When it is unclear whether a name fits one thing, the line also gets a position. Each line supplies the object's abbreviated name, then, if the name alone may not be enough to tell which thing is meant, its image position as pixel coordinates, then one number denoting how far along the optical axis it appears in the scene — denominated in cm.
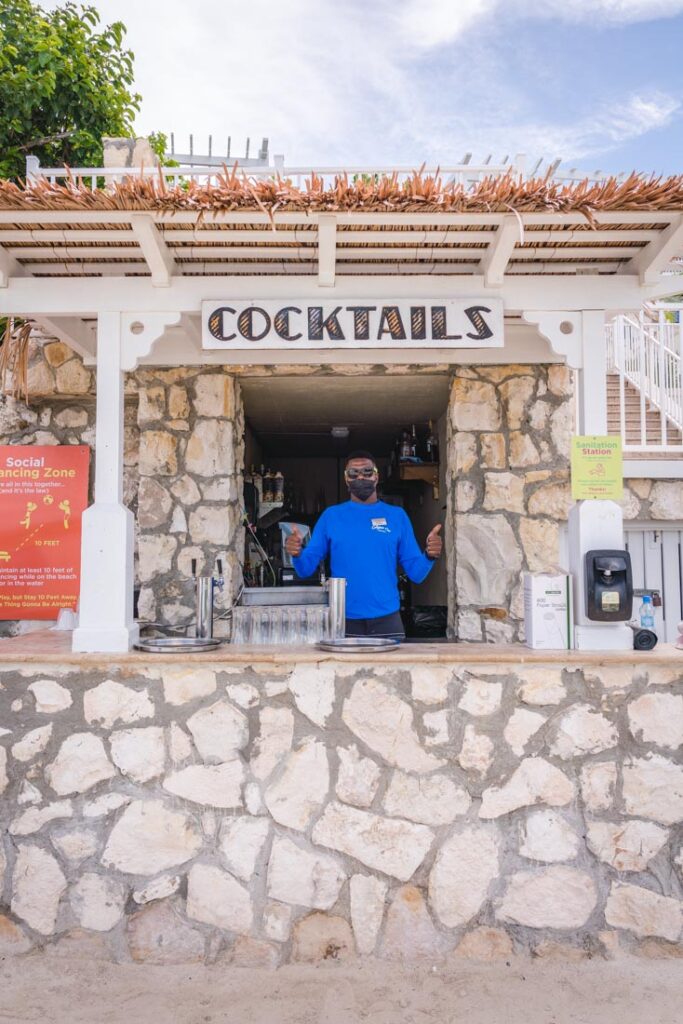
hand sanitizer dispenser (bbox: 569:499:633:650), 339
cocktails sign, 369
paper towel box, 348
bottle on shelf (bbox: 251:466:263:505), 680
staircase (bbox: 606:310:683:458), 724
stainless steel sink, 537
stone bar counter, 314
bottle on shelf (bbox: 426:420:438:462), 686
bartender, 450
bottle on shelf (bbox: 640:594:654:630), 430
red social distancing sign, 542
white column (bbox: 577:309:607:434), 360
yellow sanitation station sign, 355
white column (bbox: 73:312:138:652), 349
